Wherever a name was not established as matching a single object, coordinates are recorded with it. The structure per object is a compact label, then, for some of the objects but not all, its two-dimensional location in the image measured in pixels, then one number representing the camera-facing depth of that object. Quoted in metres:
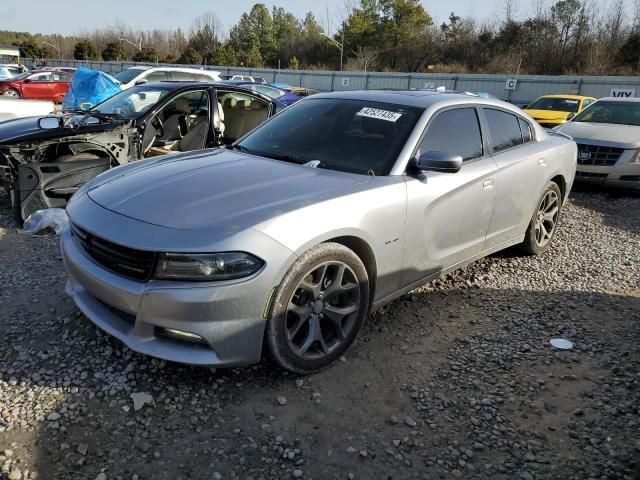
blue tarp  11.59
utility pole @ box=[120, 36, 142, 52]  75.42
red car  21.97
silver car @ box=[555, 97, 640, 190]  8.05
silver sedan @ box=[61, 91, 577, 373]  2.56
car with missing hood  5.38
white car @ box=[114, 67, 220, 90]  15.80
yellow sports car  13.49
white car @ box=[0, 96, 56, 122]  8.20
